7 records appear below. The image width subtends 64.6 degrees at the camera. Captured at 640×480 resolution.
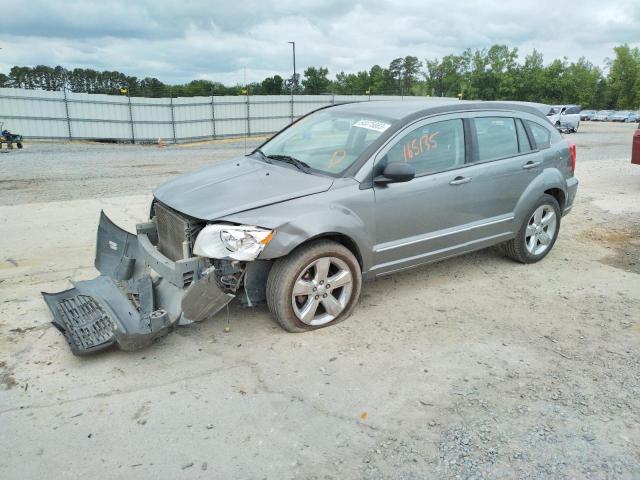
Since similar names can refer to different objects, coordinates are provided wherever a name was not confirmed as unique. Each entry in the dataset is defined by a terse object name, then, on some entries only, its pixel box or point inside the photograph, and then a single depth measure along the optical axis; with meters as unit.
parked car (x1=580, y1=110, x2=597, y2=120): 54.94
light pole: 44.92
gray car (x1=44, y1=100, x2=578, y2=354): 3.64
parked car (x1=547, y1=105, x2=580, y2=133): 28.69
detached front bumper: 3.50
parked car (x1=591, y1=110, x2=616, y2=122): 53.33
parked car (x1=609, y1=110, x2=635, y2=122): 51.62
